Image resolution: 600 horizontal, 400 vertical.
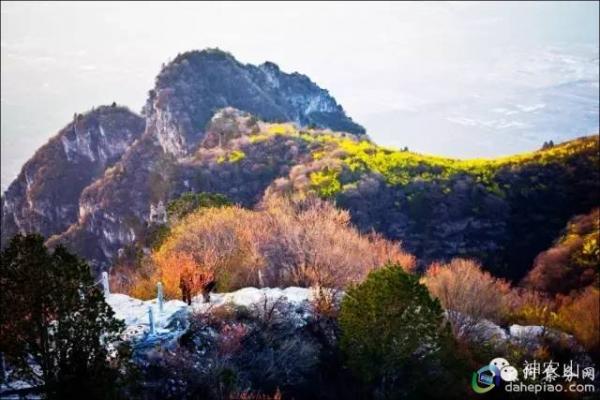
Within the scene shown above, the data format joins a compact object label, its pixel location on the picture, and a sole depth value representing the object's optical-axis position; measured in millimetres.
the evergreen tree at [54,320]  18844
